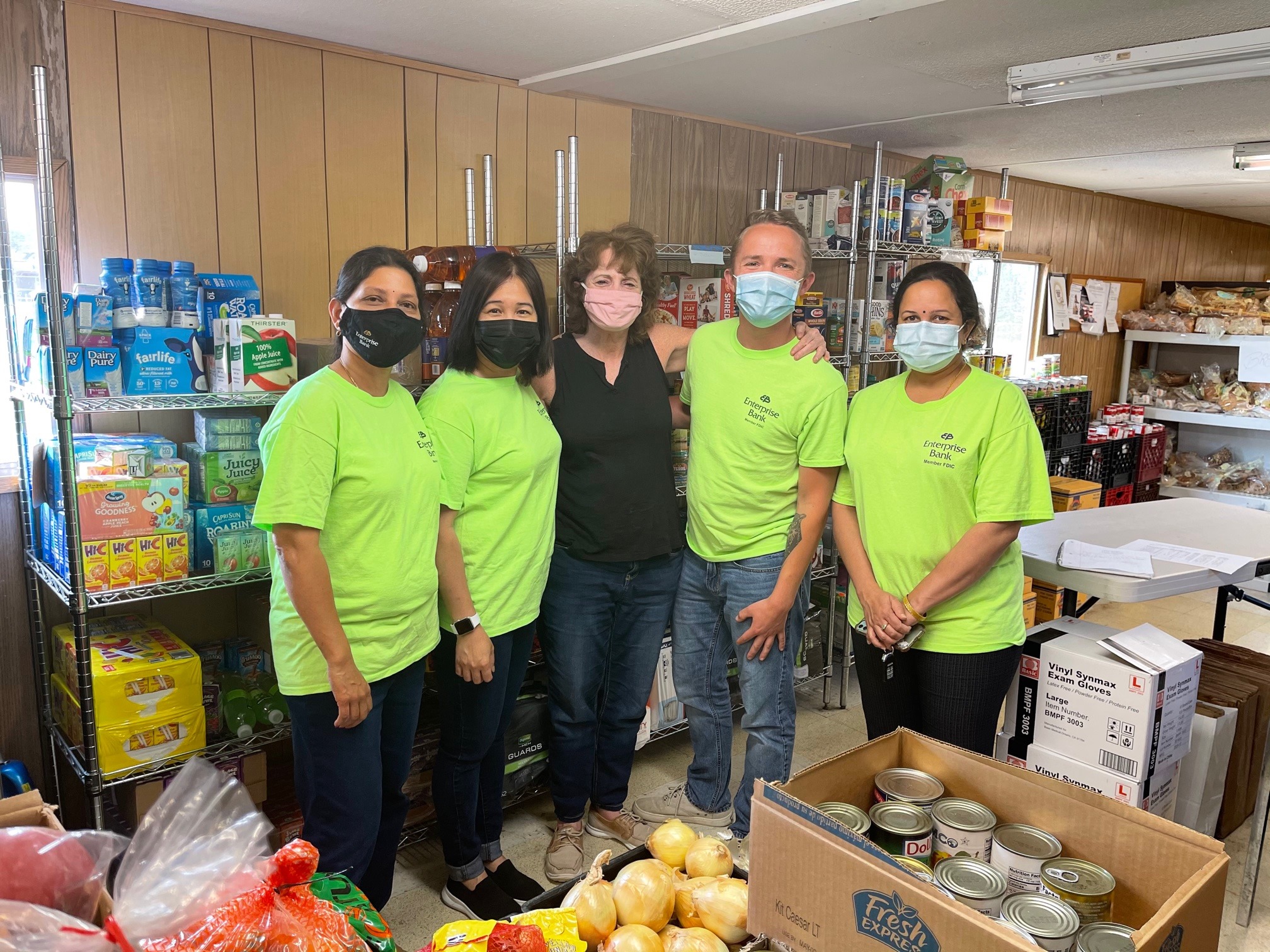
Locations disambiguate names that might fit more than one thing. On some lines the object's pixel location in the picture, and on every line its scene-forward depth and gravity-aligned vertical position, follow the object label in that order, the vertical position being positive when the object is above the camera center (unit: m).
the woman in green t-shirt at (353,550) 1.62 -0.45
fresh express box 0.92 -0.61
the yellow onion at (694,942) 1.09 -0.74
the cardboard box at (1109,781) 2.10 -1.05
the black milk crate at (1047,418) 5.16 -0.52
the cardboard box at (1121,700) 2.07 -0.86
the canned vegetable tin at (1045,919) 0.95 -0.63
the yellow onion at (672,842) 1.26 -0.72
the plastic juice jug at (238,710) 2.29 -1.02
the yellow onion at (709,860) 1.23 -0.72
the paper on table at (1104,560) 2.28 -0.60
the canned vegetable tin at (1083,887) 1.04 -0.64
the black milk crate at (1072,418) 5.32 -0.53
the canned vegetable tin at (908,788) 1.21 -0.63
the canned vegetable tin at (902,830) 1.14 -0.63
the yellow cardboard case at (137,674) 2.03 -0.84
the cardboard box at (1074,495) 4.83 -0.88
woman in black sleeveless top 2.24 -0.47
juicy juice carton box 2.18 -0.41
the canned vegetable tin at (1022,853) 1.11 -0.65
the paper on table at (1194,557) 2.36 -0.60
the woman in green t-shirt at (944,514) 1.87 -0.40
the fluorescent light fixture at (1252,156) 3.92 +0.76
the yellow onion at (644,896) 1.13 -0.72
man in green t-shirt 2.15 -0.41
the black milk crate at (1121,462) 5.73 -0.84
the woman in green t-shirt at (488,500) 2.00 -0.42
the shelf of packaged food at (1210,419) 5.88 -0.58
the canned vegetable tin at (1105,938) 0.96 -0.64
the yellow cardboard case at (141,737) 2.03 -0.99
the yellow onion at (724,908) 1.14 -0.73
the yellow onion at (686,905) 1.17 -0.75
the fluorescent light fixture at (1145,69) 2.32 +0.71
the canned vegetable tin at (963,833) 1.16 -0.64
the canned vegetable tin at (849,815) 1.15 -0.62
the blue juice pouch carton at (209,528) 2.14 -0.53
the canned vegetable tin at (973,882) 1.03 -0.64
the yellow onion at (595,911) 1.11 -0.72
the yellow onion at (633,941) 1.07 -0.73
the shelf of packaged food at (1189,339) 5.95 -0.05
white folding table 2.26 -0.62
